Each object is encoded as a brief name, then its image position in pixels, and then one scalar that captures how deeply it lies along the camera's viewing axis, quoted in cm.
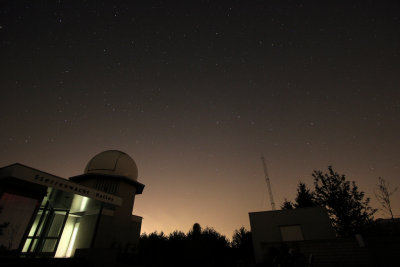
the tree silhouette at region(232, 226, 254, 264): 2402
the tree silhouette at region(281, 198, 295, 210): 3329
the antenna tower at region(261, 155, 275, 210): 2789
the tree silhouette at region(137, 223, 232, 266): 1964
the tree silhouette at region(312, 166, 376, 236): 2059
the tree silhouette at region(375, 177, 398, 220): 1831
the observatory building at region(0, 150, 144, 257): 829
